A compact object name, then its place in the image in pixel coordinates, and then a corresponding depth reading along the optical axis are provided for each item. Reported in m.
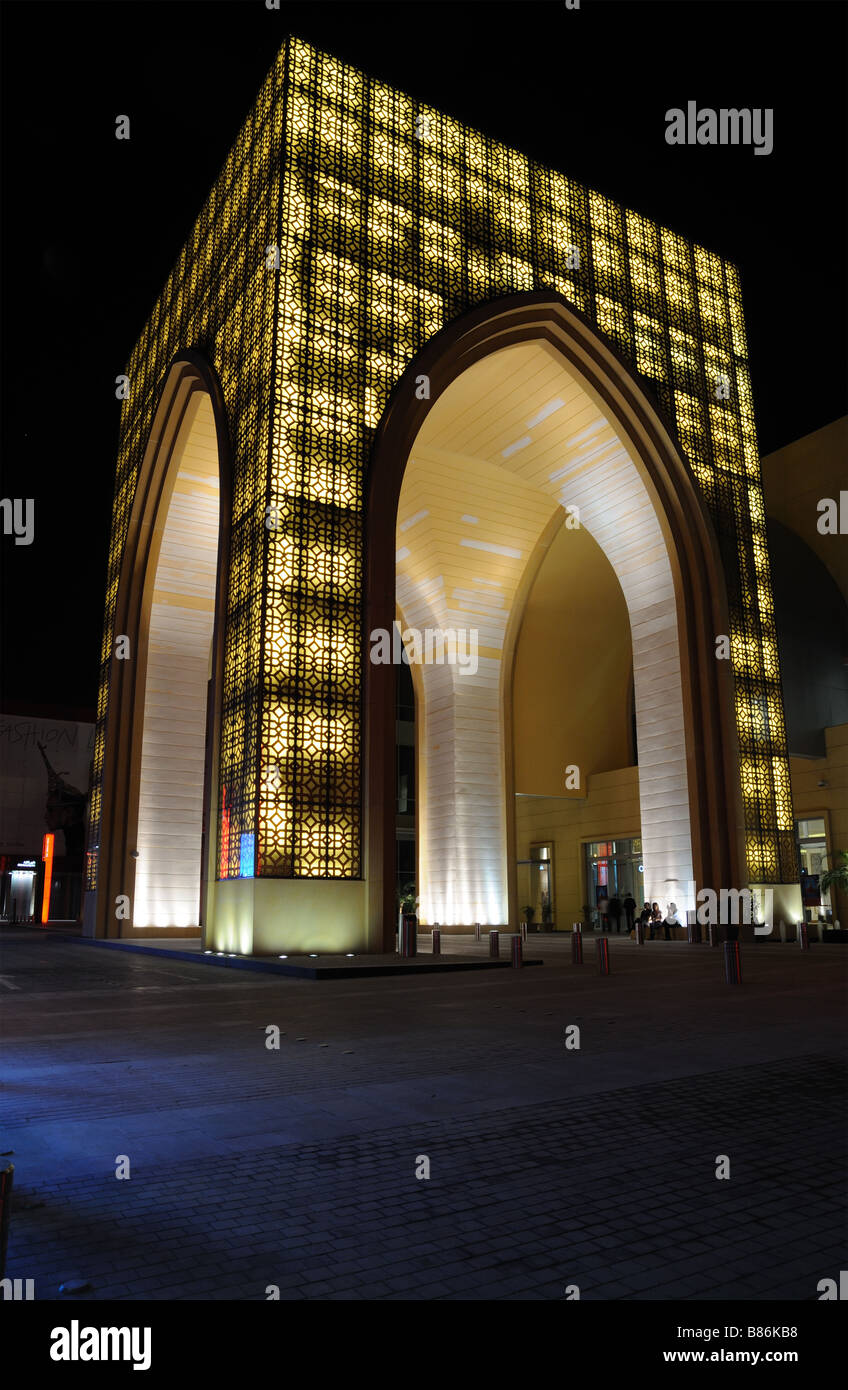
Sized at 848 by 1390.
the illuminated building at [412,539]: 15.86
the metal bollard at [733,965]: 10.70
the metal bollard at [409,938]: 14.87
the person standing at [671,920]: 21.38
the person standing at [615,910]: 30.27
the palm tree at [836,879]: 24.05
